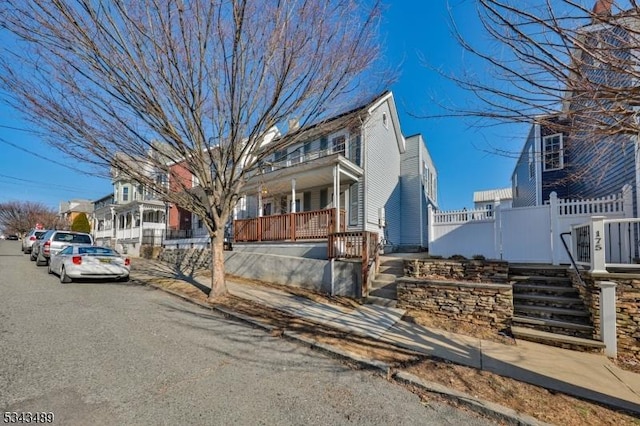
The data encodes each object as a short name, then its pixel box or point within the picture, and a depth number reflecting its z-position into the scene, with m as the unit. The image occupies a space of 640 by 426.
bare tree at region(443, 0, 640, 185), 2.76
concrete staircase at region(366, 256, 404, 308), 7.94
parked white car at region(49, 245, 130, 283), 9.12
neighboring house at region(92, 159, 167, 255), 21.95
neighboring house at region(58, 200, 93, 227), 53.53
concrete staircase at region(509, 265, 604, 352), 5.38
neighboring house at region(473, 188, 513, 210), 34.09
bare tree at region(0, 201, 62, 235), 53.97
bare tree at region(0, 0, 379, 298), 5.77
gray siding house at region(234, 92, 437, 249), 11.91
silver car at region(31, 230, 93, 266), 13.29
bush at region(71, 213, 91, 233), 33.16
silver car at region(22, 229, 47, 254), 19.64
